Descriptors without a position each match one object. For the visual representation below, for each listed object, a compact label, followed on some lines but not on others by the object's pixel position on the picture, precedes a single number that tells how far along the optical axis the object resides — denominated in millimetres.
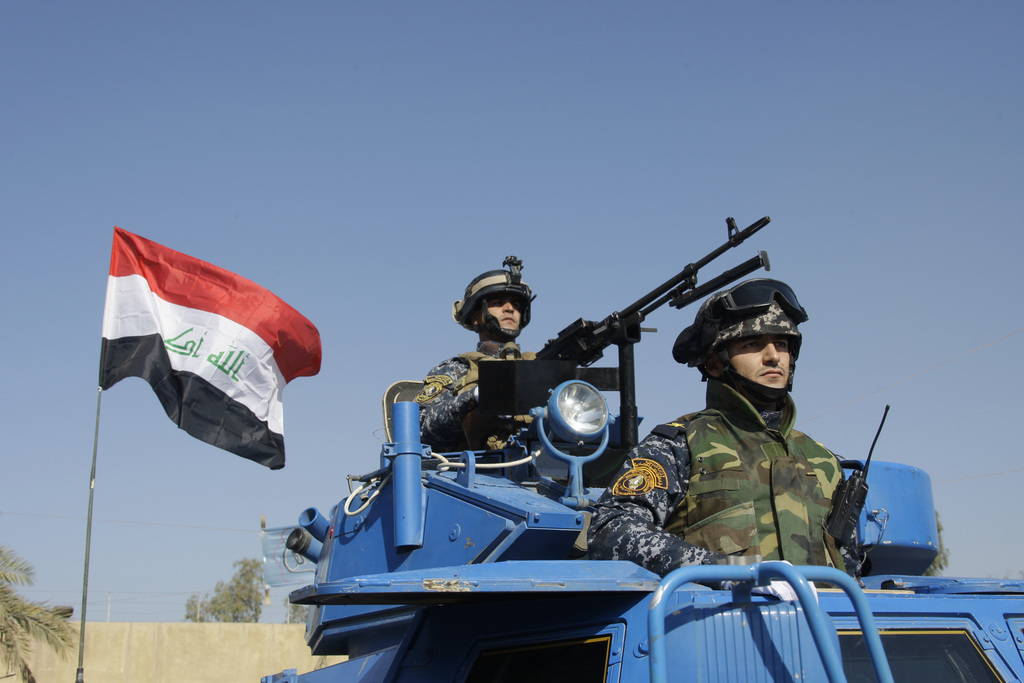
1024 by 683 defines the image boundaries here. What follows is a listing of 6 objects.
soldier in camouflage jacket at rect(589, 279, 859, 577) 3342
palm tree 11328
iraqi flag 8320
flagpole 5745
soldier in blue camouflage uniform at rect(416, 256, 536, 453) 5672
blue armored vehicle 2492
